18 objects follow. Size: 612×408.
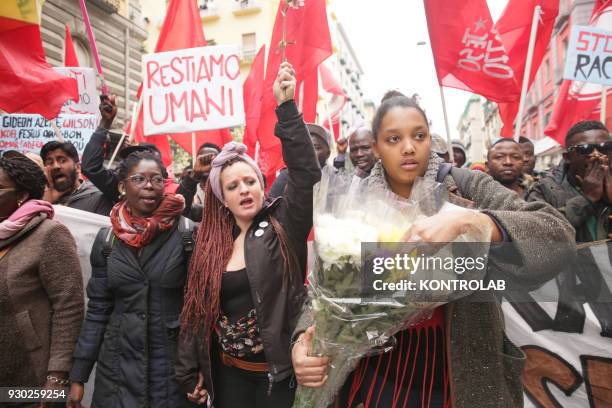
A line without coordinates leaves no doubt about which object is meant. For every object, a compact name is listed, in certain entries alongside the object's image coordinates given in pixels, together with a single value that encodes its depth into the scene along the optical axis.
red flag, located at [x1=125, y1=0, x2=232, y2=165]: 5.75
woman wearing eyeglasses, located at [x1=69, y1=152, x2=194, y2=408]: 2.59
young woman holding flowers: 1.51
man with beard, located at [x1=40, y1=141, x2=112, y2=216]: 4.03
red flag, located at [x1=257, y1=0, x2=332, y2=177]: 5.13
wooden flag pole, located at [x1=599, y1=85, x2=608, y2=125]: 4.15
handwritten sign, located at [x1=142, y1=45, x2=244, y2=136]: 4.81
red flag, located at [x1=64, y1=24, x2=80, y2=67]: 6.49
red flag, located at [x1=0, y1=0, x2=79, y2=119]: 4.30
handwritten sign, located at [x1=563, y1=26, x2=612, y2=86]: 4.27
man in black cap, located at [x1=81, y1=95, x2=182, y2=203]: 3.90
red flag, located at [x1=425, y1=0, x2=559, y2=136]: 4.05
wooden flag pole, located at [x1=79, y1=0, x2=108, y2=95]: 4.67
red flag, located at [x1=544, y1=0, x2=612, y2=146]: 5.33
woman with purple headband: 2.32
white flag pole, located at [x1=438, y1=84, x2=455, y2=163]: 3.12
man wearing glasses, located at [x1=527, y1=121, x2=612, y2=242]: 2.81
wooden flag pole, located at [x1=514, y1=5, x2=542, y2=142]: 3.64
